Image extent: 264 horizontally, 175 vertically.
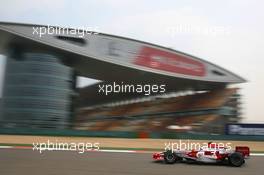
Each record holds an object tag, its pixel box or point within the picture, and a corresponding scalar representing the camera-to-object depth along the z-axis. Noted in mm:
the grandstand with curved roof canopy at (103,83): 45281
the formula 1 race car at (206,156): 11714
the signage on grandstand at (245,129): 37941
